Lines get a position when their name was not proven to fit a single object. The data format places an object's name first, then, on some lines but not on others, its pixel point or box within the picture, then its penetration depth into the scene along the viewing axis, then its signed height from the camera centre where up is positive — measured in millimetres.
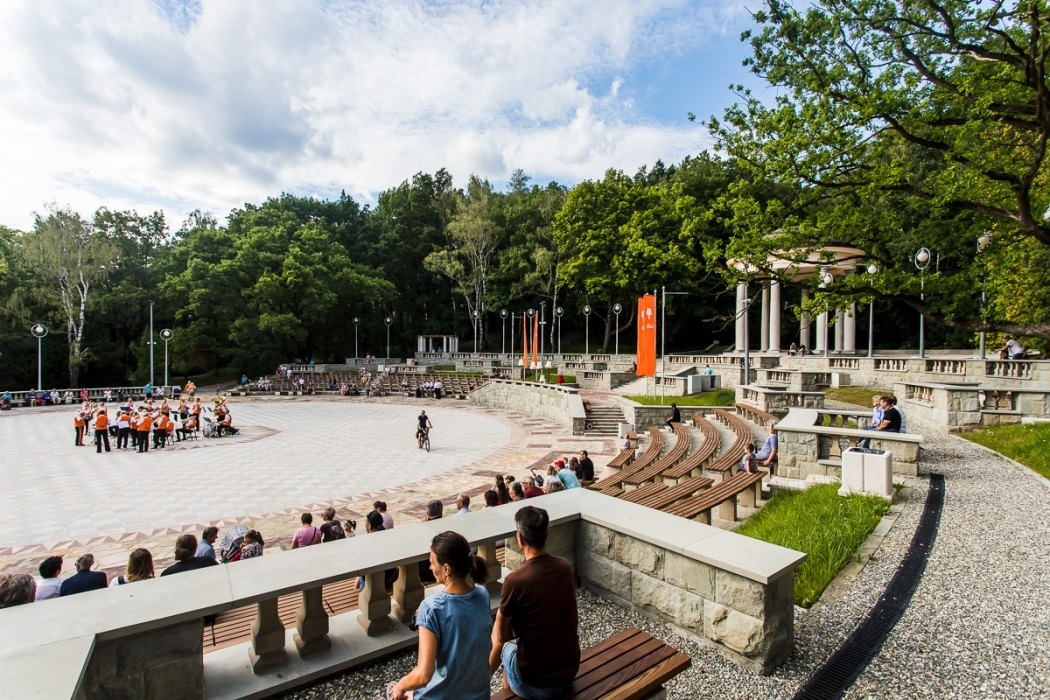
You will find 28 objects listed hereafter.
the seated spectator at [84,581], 5504 -2484
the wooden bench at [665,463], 10586 -2676
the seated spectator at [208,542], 7250 -2772
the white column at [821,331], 32512 +740
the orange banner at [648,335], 23312 +355
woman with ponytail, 2545 -1393
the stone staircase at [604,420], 22817 -3456
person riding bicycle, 18984 -3017
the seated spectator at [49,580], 5590 -2570
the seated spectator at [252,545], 7328 -2807
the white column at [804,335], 33275 +476
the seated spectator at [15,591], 4594 -2164
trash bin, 7477 -1882
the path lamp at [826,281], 12641 +1629
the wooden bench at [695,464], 10291 -2508
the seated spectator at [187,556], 6141 -2507
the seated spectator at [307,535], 7590 -2753
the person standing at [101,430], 19203 -3082
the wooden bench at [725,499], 6438 -2088
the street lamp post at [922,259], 15352 +2410
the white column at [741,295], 33944 +3106
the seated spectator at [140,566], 5699 -2400
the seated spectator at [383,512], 7880 -2587
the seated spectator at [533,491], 9305 -2620
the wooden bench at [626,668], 2924 -1915
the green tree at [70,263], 44438 +7094
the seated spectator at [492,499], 9114 -2679
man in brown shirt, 2801 -1528
